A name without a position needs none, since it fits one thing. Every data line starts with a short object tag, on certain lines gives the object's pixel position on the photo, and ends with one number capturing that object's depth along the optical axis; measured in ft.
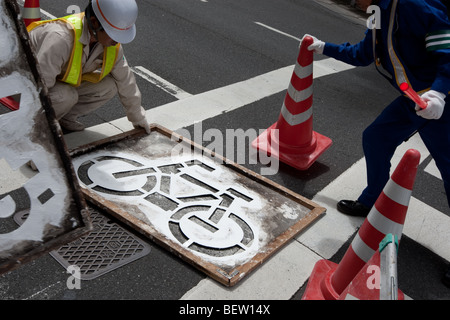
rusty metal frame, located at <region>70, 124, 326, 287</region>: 9.53
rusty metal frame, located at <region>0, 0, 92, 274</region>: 7.24
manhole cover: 9.22
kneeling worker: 11.27
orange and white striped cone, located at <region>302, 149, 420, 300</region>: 8.30
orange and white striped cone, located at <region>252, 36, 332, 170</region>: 13.62
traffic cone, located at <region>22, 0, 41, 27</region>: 14.53
